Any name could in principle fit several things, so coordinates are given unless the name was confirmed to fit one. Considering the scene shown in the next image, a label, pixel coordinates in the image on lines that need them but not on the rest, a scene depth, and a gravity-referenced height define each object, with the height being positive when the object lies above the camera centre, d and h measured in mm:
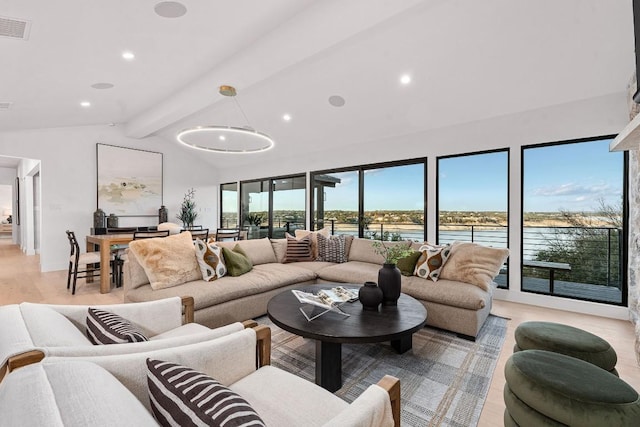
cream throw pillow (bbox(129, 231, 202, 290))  2938 -489
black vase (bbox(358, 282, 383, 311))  2445 -692
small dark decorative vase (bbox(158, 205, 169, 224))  7664 -66
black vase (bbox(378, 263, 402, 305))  2564 -622
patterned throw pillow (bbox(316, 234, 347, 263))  4531 -560
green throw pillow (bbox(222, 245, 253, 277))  3514 -600
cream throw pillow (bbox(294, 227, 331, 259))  4675 -377
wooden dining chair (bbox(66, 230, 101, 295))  4495 -717
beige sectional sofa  2871 -827
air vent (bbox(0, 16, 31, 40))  2424 +1549
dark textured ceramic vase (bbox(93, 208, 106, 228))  6594 -133
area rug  1908 -1233
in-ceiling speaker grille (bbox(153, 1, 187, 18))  2619 +1828
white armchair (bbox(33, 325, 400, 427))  997 -678
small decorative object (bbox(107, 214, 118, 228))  6746 -192
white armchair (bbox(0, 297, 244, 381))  998 -493
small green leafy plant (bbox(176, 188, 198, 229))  8102 +53
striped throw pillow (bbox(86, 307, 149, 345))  1280 -525
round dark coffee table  1979 -802
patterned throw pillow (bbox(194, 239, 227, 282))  3248 -534
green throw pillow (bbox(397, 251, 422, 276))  3592 -615
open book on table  2465 -754
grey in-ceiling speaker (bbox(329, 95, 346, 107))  4719 +1794
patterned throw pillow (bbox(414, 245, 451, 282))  3436 -577
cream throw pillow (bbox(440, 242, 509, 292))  3225 -586
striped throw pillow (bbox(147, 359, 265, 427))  745 -502
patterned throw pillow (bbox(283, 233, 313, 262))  4492 -579
